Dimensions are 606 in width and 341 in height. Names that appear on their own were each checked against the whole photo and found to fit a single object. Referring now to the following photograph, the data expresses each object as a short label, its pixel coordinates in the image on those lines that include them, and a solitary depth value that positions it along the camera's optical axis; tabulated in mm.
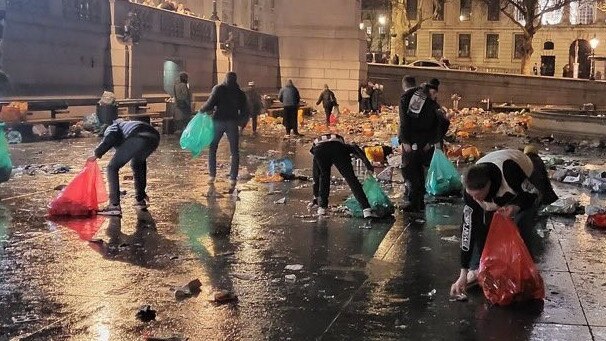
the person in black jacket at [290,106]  23141
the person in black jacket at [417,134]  10367
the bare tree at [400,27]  56344
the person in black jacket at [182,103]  22406
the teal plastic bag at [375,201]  10078
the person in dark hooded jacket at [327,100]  27797
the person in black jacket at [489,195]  6039
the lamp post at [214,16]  34250
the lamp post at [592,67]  57519
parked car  51469
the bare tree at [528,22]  57094
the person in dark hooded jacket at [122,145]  9742
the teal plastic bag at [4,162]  10790
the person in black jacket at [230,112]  12453
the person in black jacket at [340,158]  9805
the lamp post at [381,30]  71438
